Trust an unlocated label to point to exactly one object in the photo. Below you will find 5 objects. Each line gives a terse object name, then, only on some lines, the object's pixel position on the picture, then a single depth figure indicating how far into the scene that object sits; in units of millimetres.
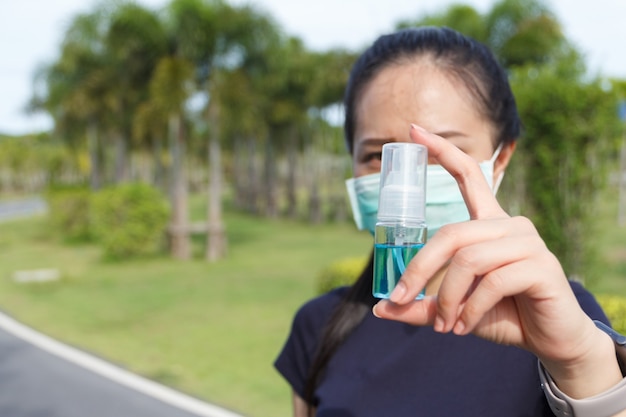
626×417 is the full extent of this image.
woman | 701
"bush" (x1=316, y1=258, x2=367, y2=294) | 5773
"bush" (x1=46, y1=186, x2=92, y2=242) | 16922
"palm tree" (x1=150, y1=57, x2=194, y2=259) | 11719
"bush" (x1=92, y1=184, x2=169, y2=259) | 12336
